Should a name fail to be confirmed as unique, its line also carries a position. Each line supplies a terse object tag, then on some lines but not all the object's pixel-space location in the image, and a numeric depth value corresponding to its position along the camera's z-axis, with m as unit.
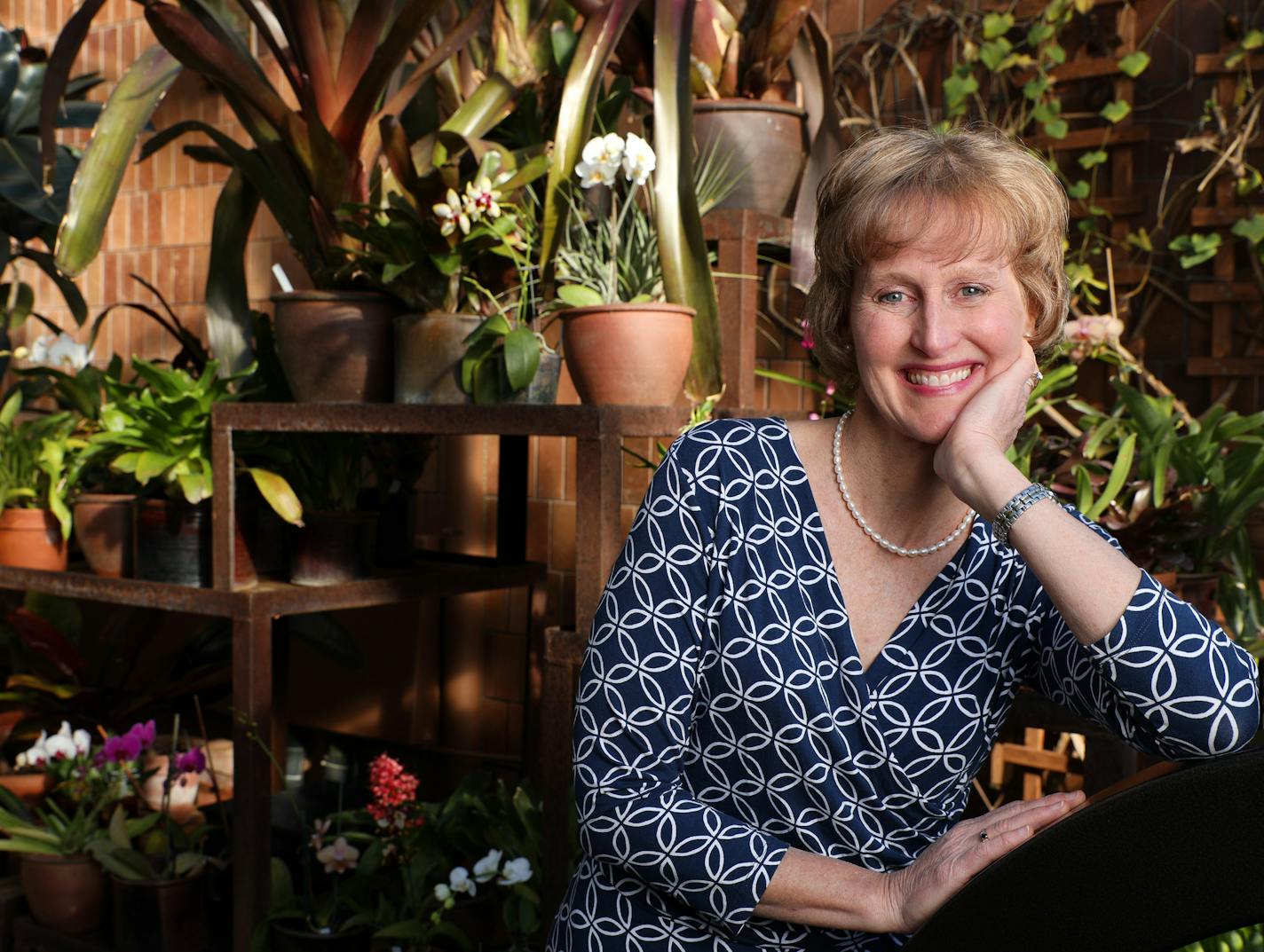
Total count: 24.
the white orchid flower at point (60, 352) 2.93
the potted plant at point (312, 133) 2.11
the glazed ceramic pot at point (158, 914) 2.38
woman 1.20
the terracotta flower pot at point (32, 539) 2.65
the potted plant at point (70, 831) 2.50
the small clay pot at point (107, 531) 2.46
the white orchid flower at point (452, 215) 2.02
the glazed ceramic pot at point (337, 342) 2.19
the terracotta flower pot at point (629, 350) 1.99
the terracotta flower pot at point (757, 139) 2.36
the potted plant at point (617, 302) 1.99
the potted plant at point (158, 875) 2.39
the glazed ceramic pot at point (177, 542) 2.31
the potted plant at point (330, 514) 2.33
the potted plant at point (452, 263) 2.05
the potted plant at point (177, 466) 2.29
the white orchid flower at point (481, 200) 2.04
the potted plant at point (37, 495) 2.65
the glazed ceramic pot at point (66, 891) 2.49
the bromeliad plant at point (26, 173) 3.29
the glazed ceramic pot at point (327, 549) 2.33
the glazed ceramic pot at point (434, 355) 2.10
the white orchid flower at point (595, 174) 2.07
